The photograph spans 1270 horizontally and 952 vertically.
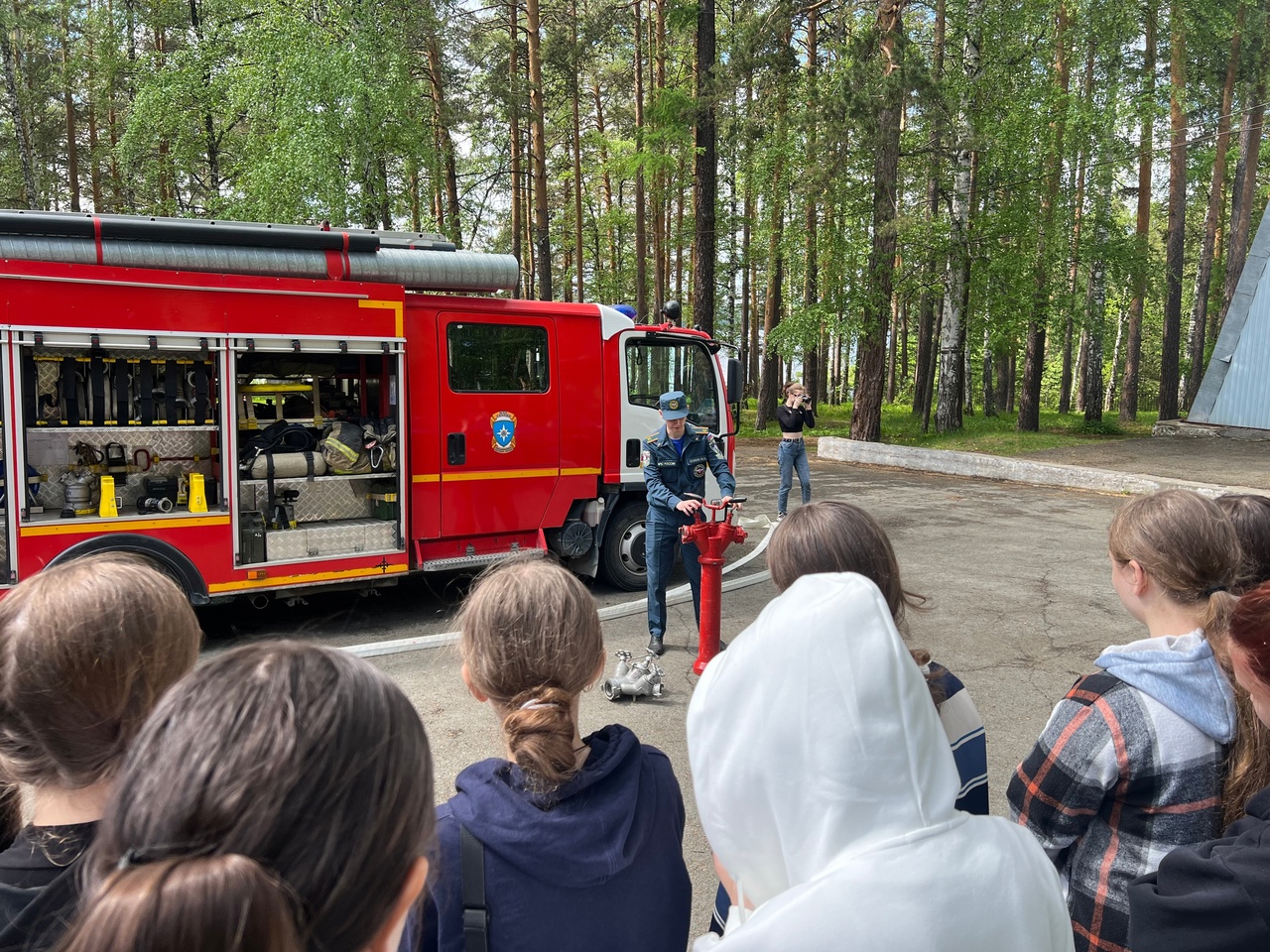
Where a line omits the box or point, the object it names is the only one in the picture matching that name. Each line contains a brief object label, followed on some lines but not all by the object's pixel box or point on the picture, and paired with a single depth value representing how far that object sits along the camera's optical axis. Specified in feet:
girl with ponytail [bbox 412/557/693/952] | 5.27
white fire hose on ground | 22.16
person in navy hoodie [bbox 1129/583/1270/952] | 4.51
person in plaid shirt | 6.11
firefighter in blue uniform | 21.66
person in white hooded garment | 3.36
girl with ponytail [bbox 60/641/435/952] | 2.34
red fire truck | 20.27
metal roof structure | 72.79
